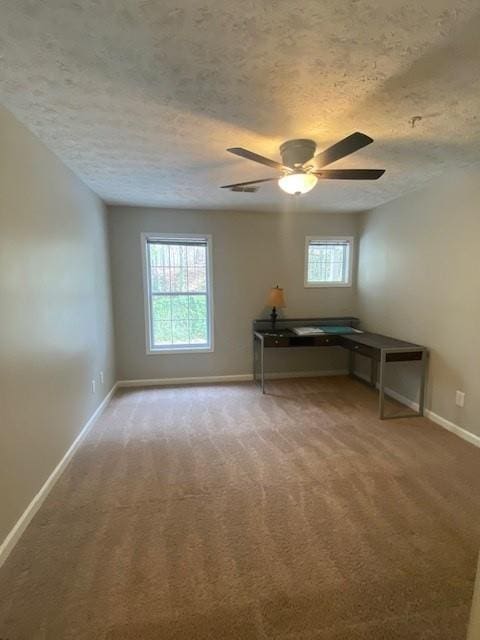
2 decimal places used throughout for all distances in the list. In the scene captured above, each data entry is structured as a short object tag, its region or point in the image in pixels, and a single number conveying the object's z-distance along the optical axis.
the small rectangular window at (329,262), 4.62
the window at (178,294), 4.28
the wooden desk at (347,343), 3.24
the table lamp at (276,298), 4.25
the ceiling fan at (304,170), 2.06
